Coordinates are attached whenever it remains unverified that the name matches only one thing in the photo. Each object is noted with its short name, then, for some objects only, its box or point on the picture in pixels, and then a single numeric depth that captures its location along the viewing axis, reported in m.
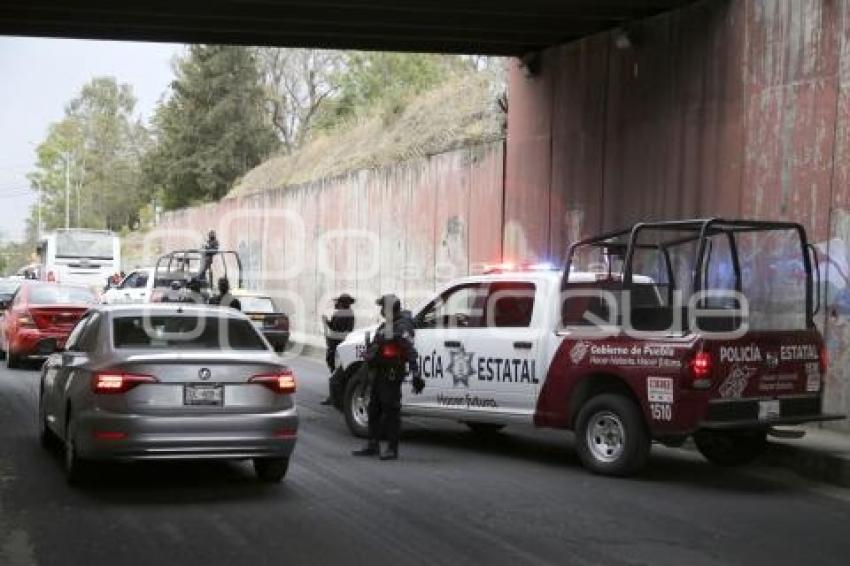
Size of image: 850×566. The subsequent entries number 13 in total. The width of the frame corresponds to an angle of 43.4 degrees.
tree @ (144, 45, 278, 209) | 59.97
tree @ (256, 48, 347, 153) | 70.00
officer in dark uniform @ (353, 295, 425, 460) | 10.41
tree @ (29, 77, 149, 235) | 107.31
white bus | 35.91
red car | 17.98
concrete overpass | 15.12
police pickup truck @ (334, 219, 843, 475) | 9.04
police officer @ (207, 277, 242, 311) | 16.25
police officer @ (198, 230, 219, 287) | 22.94
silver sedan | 7.87
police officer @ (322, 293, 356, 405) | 14.92
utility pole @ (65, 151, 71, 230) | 94.56
